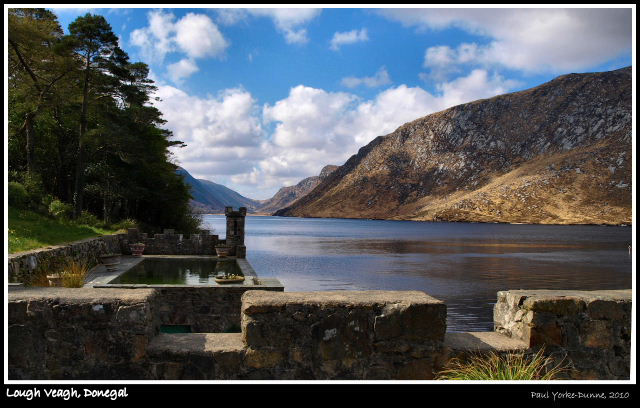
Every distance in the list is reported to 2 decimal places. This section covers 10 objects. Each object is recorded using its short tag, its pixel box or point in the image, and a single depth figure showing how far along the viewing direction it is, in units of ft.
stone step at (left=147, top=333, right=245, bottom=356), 15.46
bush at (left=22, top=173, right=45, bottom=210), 77.41
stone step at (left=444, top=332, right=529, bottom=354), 16.49
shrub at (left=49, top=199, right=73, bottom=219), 75.77
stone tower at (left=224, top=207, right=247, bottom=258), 86.43
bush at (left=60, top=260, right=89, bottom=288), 38.91
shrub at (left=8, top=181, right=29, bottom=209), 65.46
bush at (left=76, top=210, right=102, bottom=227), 87.90
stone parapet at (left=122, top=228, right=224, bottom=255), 86.22
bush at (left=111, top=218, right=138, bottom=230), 94.78
